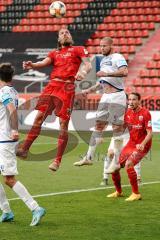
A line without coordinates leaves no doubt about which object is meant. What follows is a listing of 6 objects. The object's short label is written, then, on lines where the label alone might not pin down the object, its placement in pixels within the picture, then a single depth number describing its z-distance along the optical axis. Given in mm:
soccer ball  21719
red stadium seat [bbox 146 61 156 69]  29969
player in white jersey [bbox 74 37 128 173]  11938
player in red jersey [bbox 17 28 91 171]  11930
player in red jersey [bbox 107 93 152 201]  11172
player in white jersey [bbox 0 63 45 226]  8695
